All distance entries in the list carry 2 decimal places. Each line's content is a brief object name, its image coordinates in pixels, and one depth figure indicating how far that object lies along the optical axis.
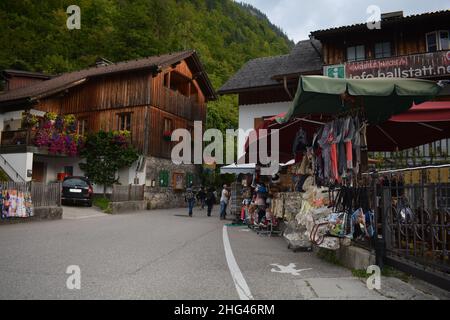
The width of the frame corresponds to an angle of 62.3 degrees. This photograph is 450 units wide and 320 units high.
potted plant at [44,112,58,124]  22.50
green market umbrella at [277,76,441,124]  5.76
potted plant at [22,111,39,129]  21.52
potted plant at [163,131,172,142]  25.88
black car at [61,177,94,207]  19.56
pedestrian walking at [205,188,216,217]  19.20
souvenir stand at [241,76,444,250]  5.75
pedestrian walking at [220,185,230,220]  17.38
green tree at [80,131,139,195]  23.06
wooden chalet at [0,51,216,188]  23.83
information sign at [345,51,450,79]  15.68
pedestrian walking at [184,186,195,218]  18.25
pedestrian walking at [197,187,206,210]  24.36
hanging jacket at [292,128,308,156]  8.82
